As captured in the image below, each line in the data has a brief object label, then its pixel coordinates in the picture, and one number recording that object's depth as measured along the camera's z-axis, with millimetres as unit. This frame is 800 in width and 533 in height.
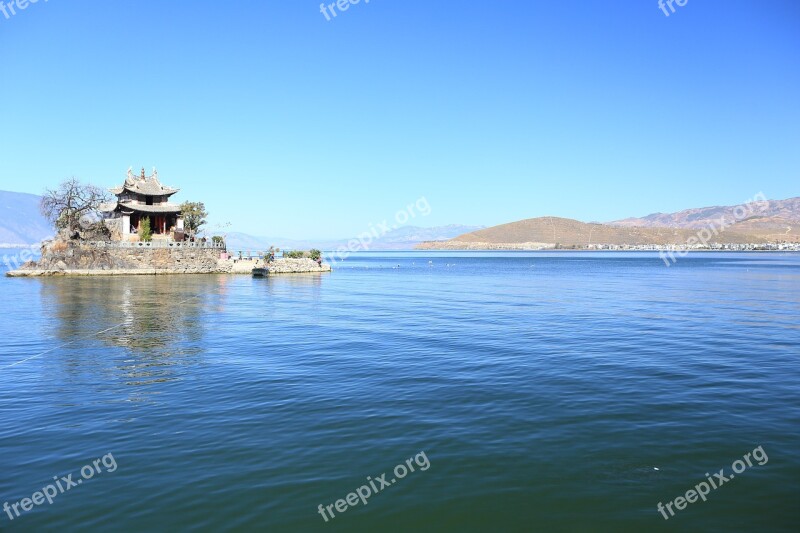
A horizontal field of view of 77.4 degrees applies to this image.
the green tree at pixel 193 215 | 85375
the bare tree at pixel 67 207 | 74438
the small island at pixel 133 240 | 72875
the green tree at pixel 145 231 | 77188
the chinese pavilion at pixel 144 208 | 78750
